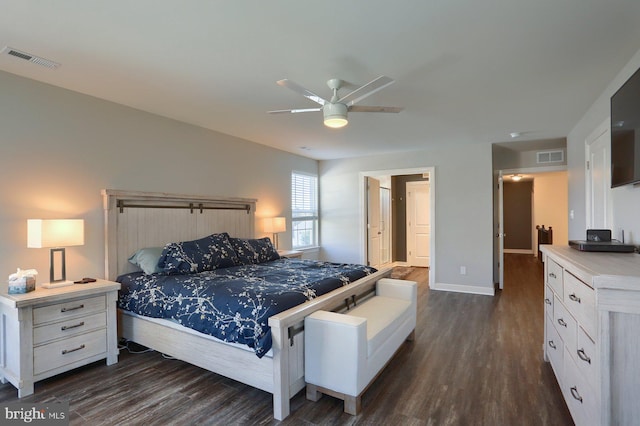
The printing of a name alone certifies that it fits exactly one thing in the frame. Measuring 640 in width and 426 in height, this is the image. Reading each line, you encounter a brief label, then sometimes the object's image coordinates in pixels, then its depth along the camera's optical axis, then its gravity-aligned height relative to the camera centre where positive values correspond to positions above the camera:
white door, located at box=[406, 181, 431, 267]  7.98 -0.26
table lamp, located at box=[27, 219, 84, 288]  2.59 -0.17
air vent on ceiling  2.32 +1.17
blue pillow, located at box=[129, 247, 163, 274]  3.30 -0.45
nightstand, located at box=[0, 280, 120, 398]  2.40 -0.92
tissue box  2.51 -0.54
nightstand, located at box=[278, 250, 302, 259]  4.96 -0.62
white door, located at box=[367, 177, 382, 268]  6.55 -0.19
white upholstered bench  2.13 -0.96
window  6.15 +0.07
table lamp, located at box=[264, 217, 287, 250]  5.09 -0.17
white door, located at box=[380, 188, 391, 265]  7.69 -0.30
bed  2.17 -0.68
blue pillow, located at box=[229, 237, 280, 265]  4.00 -0.46
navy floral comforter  2.27 -0.64
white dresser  1.34 -0.57
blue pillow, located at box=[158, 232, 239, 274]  3.27 -0.44
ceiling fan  2.62 +0.84
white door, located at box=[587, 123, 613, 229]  2.99 +0.31
